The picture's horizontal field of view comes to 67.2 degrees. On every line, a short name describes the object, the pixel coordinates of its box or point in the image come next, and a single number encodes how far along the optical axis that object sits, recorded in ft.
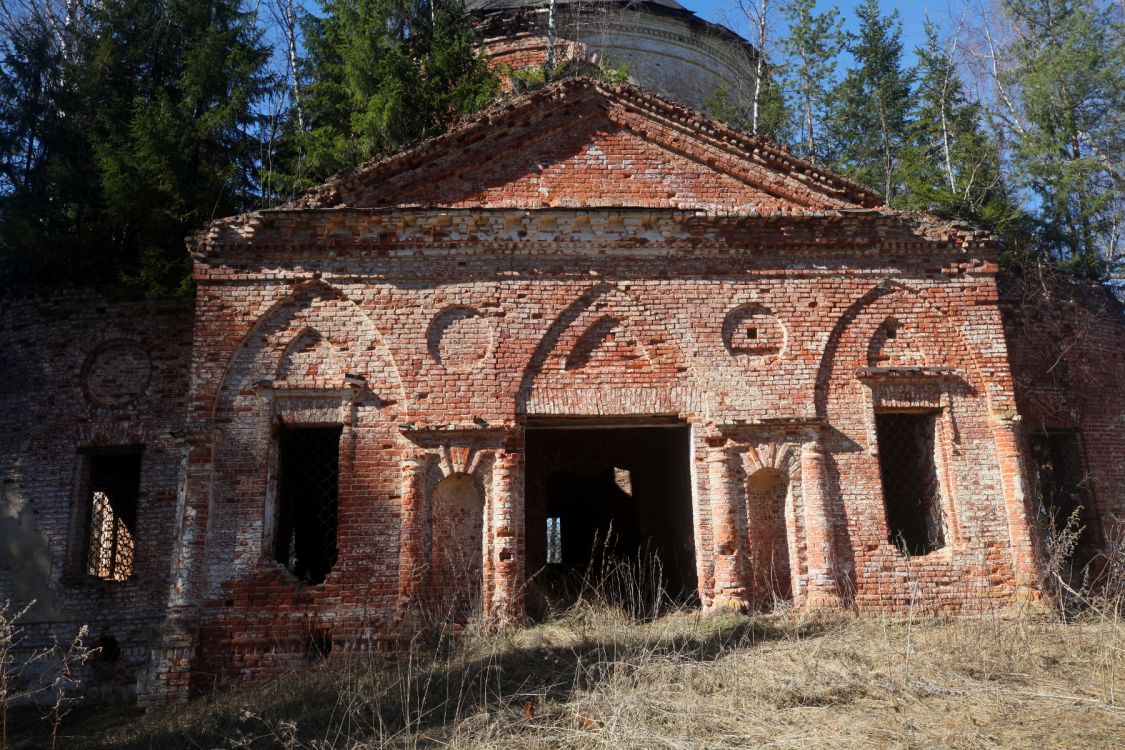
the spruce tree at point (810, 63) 63.00
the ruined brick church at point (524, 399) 29.63
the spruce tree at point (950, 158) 44.86
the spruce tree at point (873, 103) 62.18
